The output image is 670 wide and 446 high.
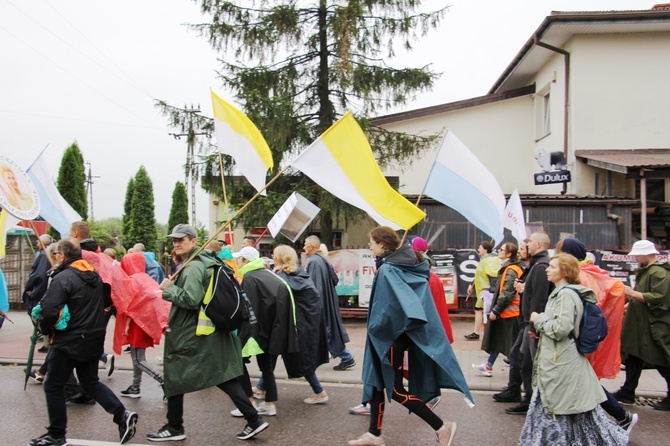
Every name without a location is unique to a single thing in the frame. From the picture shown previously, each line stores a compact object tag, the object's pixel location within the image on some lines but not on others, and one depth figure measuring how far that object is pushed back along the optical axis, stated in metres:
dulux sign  15.30
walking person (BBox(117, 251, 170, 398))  6.72
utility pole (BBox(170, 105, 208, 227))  13.63
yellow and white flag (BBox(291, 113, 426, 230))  5.82
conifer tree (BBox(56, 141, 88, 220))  19.14
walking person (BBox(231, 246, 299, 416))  6.11
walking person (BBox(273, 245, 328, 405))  6.41
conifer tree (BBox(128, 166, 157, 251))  24.36
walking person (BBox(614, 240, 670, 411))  6.32
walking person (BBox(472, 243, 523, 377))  6.98
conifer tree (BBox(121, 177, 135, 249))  24.66
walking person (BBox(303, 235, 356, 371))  8.09
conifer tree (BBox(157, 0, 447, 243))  13.23
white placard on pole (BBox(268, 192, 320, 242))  9.29
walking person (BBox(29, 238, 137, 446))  5.01
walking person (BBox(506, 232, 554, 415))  5.78
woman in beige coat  4.61
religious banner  6.38
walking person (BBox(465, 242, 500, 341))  9.94
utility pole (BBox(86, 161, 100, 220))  59.52
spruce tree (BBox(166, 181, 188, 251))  31.38
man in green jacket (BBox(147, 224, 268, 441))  4.99
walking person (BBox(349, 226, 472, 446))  4.86
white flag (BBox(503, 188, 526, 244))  8.38
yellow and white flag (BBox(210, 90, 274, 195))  7.11
